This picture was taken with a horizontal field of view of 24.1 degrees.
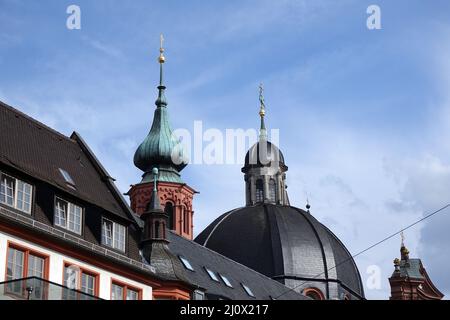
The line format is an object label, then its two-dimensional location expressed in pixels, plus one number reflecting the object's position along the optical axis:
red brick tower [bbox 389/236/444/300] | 95.56
